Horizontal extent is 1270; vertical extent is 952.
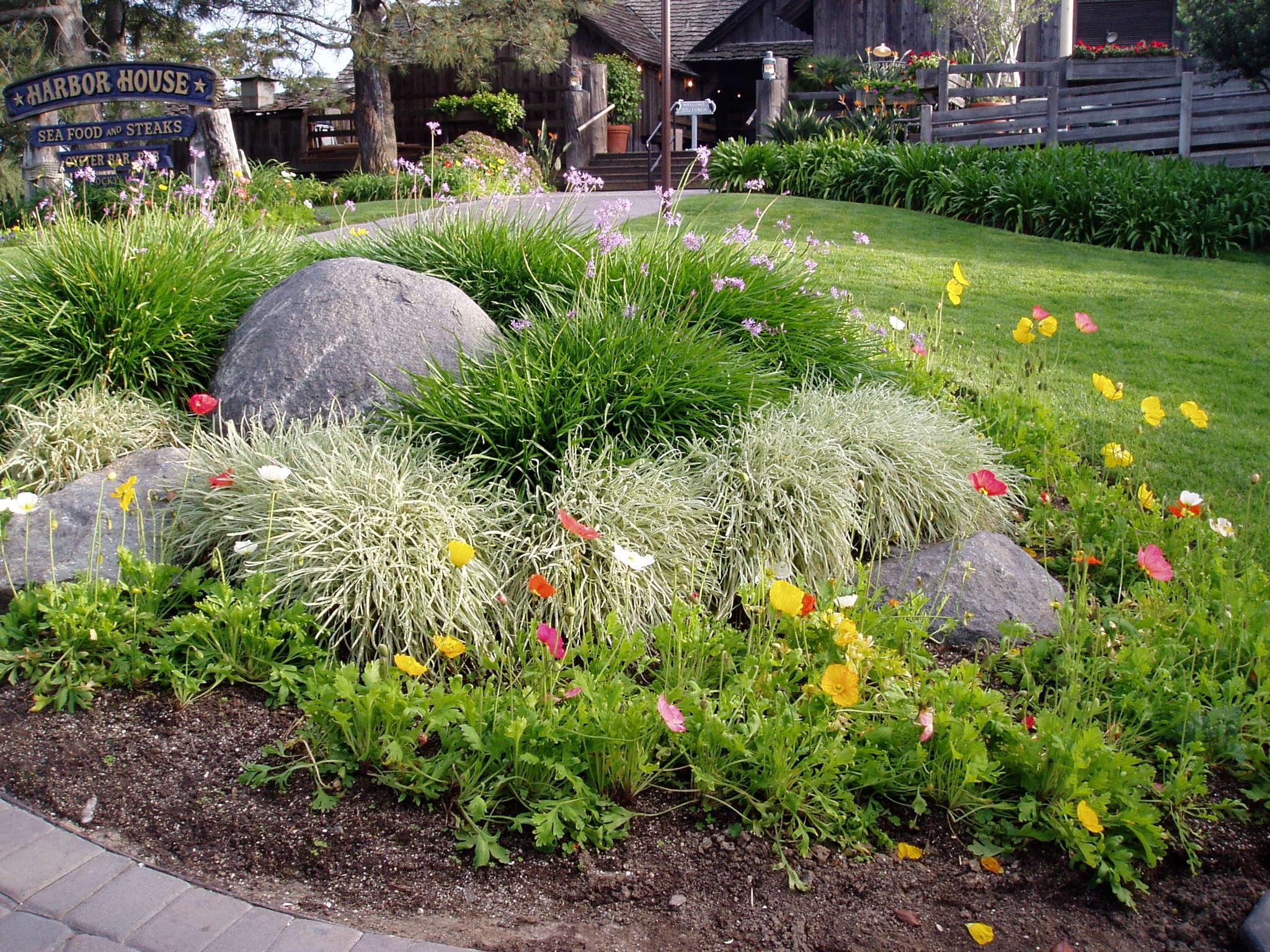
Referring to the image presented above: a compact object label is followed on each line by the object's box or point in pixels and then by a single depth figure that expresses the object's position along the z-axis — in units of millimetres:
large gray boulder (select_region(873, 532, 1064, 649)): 3498
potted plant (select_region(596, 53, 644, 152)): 22438
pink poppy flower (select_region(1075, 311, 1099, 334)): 3839
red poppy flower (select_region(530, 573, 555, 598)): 2539
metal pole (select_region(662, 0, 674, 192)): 12289
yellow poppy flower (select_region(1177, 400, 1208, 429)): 3440
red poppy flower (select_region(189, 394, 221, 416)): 3391
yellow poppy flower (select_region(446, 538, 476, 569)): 2475
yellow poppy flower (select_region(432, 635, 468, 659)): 2571
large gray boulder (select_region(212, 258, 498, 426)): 4215
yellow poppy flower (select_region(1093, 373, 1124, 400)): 3496
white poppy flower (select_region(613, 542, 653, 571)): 2596
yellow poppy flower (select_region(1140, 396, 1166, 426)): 3430
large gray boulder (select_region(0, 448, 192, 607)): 3518
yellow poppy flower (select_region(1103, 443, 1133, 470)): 3607
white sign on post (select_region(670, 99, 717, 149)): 15497
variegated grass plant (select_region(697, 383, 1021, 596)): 3584
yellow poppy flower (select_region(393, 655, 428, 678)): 2504
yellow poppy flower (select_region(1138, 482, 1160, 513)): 3865
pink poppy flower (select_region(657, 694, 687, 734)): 2359
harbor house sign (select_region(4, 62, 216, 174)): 10062
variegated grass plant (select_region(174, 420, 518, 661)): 3154
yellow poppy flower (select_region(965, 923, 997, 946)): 2201
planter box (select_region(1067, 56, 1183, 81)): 17609
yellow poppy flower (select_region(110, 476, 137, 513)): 3098
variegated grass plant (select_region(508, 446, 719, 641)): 3260
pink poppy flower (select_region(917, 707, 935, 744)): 2525
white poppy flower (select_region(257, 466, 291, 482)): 2798
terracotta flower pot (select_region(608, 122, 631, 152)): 21391
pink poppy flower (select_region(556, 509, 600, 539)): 2562
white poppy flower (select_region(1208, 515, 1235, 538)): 3420
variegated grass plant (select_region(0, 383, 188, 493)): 4148
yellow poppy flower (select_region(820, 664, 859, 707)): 2475
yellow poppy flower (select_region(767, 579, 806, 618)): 2525
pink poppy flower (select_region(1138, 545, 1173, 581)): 2689
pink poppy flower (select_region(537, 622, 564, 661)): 2469
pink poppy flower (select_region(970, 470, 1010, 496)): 2799
